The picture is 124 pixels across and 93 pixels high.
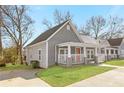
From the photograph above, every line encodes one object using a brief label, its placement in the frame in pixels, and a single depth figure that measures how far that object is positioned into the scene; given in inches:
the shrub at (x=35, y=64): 365.4
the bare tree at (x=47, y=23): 723.6
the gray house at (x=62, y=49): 332.6
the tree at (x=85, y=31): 791.1
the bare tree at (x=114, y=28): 827.1
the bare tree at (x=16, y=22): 515.5
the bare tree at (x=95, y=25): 821.0
